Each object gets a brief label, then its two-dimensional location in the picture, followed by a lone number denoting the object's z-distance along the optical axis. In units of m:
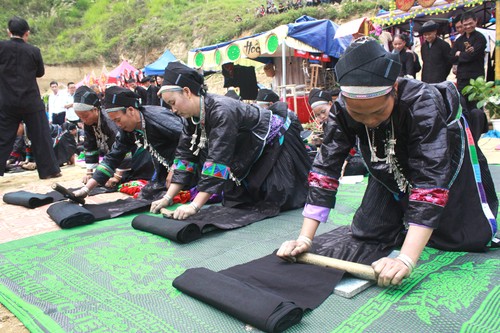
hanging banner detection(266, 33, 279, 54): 9.38
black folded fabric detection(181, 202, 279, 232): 2.50
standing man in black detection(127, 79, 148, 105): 8.91
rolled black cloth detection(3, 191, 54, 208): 3.39
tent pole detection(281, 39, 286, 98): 9.65
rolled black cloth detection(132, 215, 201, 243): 2.25
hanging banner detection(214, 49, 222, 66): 11.06
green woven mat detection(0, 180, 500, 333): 1.36
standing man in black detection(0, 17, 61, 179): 4.70
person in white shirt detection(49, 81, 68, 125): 9.50
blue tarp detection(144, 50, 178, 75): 12.77
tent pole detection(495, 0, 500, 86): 6.30
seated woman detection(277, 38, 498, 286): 1.44
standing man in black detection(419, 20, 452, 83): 5.85
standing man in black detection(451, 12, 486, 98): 5.65
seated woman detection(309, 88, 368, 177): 4.14
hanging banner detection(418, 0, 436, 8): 7.41
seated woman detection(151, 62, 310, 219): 2.53
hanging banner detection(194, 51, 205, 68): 11.59
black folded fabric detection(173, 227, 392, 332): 1.31
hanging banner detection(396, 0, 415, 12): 7.76
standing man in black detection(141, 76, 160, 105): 9.49
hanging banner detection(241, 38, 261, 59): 9.86
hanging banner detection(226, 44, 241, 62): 10.54
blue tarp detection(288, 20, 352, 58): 9.26
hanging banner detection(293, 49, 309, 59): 10.38
